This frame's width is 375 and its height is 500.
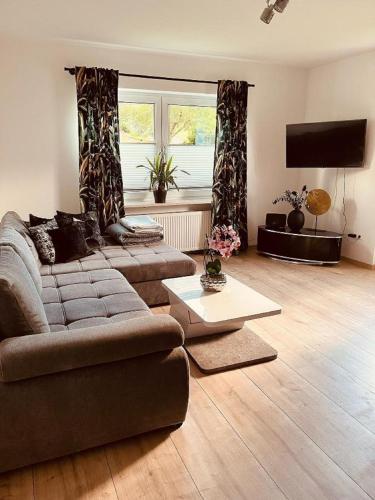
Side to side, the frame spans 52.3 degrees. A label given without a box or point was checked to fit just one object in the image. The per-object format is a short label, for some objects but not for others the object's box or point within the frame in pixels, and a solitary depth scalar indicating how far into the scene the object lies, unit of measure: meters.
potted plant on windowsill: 4.78
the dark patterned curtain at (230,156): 4.89
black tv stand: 4.79
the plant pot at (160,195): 4.81
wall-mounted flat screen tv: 4.61
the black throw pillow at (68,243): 3.40
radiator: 4.93
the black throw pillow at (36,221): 3.59
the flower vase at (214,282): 2.75
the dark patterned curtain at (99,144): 4.18
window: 4.71
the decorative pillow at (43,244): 3.30
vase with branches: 5.02
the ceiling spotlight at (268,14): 2.52
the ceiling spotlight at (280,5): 2.38
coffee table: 2.39
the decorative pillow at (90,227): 3.78
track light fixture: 2.39
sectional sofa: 1.58
